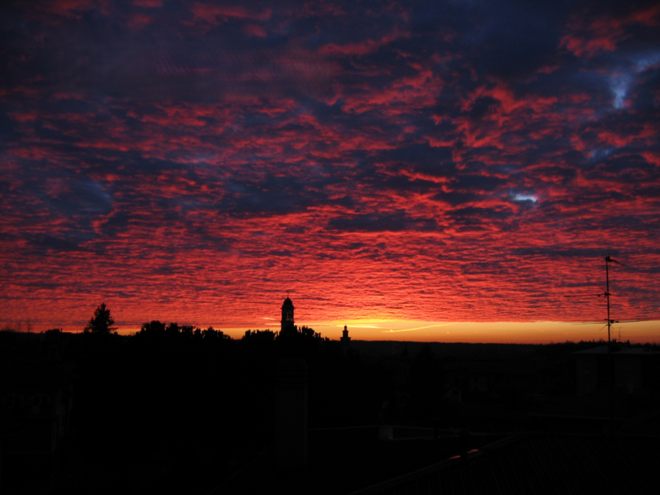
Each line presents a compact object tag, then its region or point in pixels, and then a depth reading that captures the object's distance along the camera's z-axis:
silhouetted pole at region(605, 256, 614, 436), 22.73
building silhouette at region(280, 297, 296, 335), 102.50
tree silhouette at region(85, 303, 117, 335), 132.75
